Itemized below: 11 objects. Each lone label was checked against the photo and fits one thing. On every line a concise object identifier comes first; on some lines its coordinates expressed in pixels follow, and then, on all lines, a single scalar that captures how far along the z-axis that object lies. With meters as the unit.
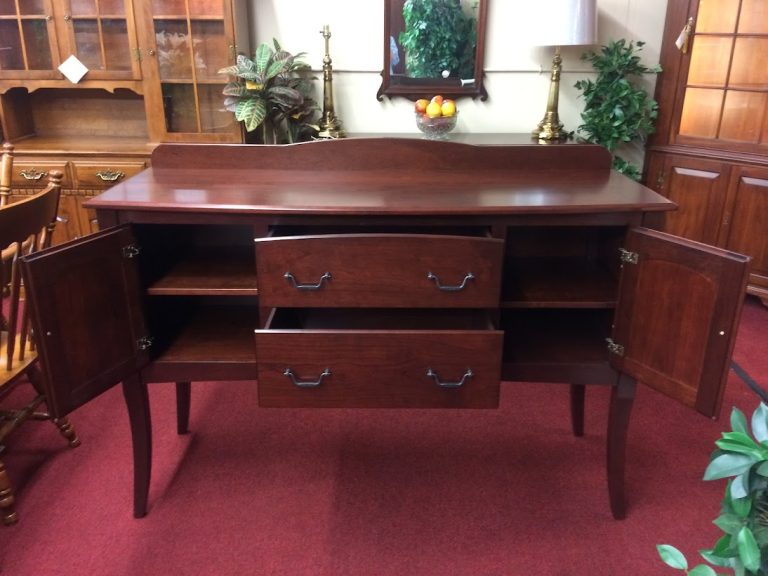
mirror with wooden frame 2.79
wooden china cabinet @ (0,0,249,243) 2.58
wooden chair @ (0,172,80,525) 1.35
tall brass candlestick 2.77
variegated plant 2.56
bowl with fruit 2.52
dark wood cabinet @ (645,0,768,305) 2.70
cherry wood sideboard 1.20
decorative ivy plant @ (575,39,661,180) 2.74
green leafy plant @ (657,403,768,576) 0.72
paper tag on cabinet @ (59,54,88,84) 2.64
